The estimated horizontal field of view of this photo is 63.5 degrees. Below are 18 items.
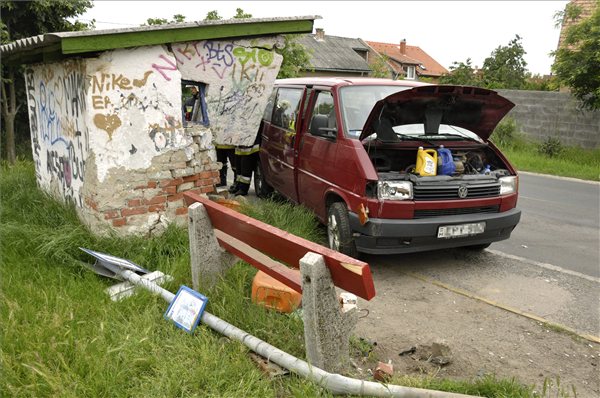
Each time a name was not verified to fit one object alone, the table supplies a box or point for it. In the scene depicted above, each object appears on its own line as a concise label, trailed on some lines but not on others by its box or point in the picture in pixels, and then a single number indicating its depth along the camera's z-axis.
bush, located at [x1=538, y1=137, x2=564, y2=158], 14.21
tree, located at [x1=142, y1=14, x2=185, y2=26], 14.55
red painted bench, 2.52
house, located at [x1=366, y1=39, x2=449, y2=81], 48.50
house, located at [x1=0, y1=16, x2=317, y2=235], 4.74
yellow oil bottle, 4.86
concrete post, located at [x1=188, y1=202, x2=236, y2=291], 3.71
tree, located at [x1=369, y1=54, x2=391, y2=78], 30.53
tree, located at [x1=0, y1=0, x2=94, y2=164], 9.92
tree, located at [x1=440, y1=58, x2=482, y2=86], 21.95
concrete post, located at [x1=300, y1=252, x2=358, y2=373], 2.65
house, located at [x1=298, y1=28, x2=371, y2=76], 39.19
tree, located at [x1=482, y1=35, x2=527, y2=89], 28.48
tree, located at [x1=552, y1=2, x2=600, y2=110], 12.46
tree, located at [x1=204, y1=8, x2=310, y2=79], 12.45
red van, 4.63
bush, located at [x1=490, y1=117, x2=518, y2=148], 15.66
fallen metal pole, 2.52
